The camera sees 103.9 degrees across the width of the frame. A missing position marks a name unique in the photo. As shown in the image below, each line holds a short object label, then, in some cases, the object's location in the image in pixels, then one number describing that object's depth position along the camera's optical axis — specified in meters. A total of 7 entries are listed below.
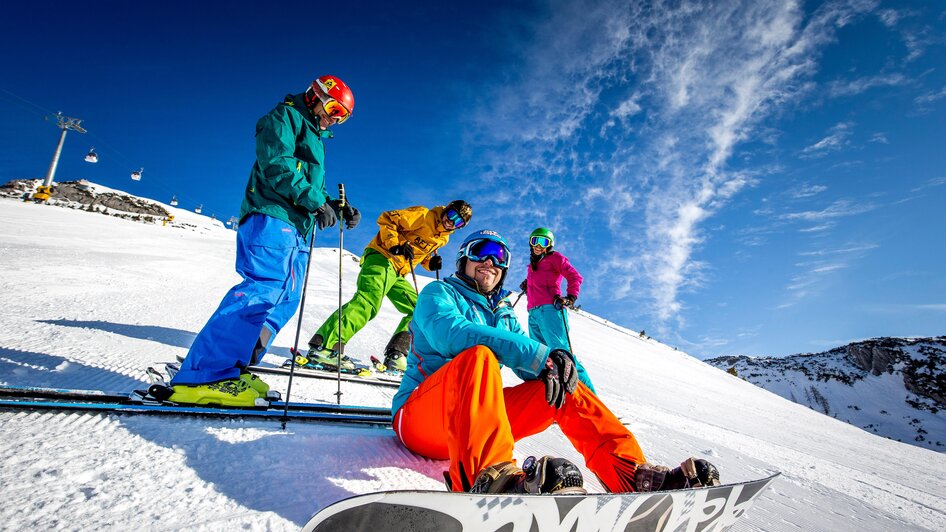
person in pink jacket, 5.44
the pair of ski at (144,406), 1.67
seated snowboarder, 1.29
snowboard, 0.92
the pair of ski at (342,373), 3.39
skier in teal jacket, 2.26
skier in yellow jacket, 4.17
